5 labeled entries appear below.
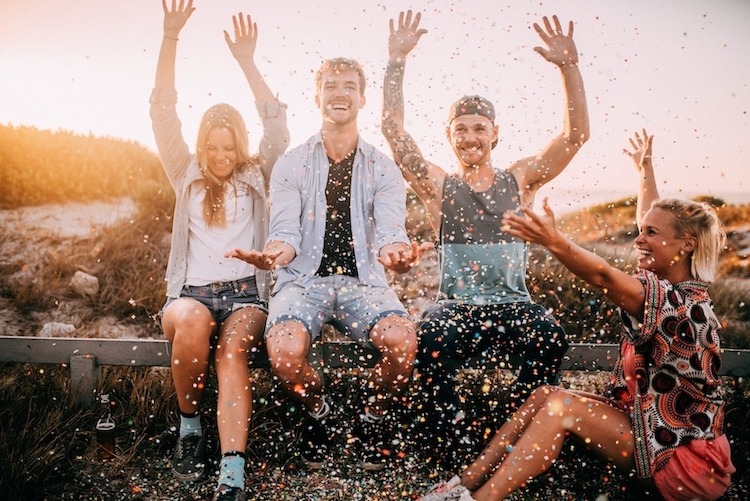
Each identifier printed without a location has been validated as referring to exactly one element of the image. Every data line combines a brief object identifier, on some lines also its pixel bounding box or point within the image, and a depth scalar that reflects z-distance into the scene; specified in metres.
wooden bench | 3.24
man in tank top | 2.98
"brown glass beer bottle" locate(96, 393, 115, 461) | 3.12
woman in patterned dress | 2.20
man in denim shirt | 2.91
